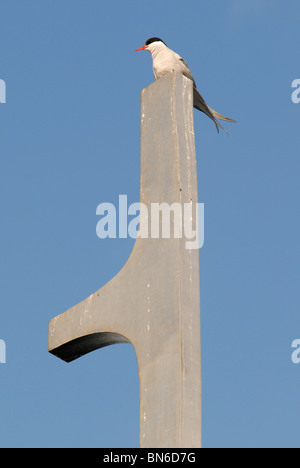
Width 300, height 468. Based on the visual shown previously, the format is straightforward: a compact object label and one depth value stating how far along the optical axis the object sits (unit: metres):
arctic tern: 10.33
